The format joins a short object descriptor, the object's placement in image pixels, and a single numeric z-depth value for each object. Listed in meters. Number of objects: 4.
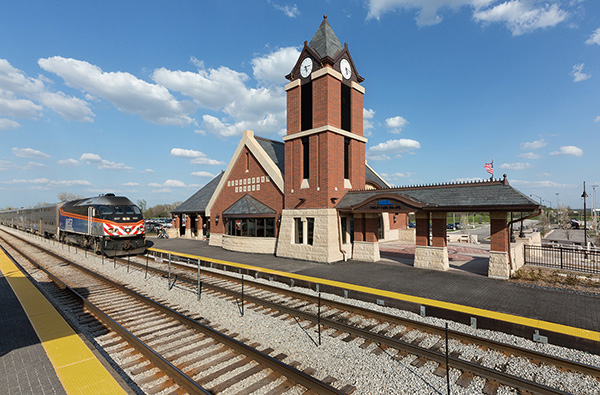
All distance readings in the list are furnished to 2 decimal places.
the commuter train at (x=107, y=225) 20.86
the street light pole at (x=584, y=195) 33.91
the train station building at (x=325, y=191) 16.88
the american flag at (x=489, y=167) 18.16
